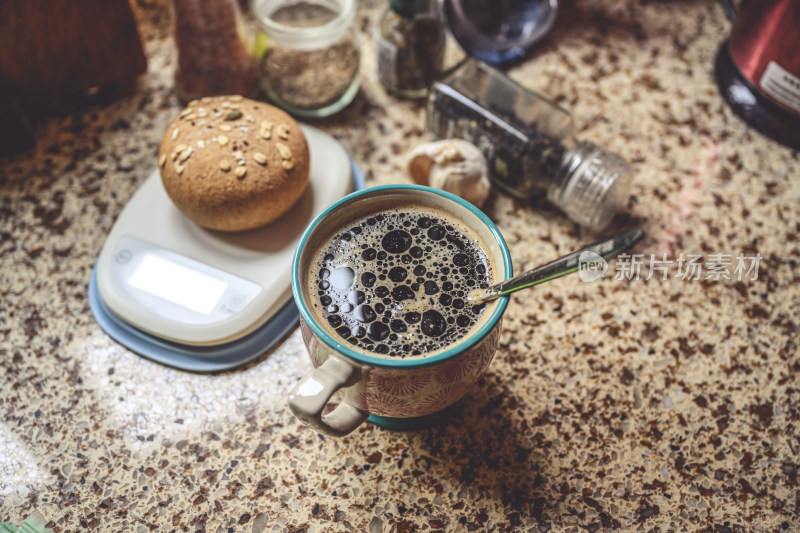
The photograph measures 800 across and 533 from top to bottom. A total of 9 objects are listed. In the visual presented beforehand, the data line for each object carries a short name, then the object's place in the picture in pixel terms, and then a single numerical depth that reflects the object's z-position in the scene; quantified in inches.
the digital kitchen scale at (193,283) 25.0
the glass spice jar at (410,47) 30.8
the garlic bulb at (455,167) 27.8
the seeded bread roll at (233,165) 25.5
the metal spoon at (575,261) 17.5
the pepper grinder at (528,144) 28.1
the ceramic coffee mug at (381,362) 17.8
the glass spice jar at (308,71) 32.1
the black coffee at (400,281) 20.0
